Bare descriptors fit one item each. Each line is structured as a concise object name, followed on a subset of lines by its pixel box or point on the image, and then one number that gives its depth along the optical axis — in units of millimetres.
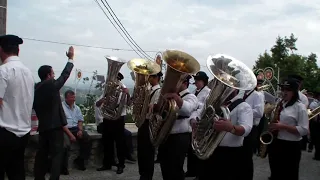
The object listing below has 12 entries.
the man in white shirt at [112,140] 5244
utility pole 4038
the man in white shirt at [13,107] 2800
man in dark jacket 3853
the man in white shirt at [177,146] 3501
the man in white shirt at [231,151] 2919
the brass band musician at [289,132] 3487
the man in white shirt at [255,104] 4930
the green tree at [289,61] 27731
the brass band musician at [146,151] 4075
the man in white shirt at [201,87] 4699
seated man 5060
